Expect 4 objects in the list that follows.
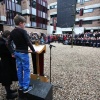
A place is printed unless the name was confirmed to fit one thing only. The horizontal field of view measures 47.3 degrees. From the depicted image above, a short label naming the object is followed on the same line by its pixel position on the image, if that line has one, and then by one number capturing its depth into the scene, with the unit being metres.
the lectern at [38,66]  2.87
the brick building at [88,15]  23.55
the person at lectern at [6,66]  2.25
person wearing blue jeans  1.99
